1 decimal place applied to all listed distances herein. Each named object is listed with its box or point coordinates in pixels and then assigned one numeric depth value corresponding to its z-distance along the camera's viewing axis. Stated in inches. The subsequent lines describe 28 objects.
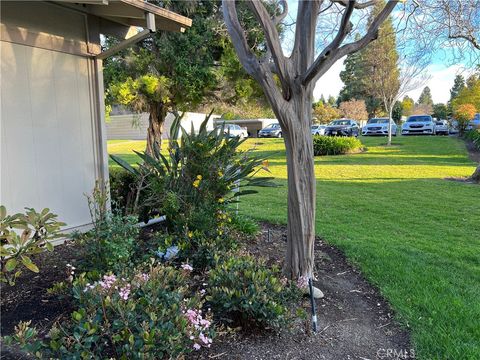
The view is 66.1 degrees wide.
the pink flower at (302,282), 119.2
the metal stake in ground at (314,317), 102.7
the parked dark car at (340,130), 949.8
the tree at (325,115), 1454.2
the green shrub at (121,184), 212.2
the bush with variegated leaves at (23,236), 87.3
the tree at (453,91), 2021.9
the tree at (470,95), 878.4
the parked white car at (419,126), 992.9
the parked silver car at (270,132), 1182.3
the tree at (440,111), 1622.8
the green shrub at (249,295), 96.5
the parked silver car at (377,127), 1023.1
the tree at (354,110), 1400.1
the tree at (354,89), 1596.9
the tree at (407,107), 1733.0
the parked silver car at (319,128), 1067.0
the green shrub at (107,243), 117.2
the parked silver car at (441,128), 1010.2
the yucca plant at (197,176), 151.4
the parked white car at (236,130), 1085.9
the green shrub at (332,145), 641.6
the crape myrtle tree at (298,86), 112.1
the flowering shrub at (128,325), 73.4
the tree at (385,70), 694.5
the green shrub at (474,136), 672.4
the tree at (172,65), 339.0
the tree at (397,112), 1642.0
